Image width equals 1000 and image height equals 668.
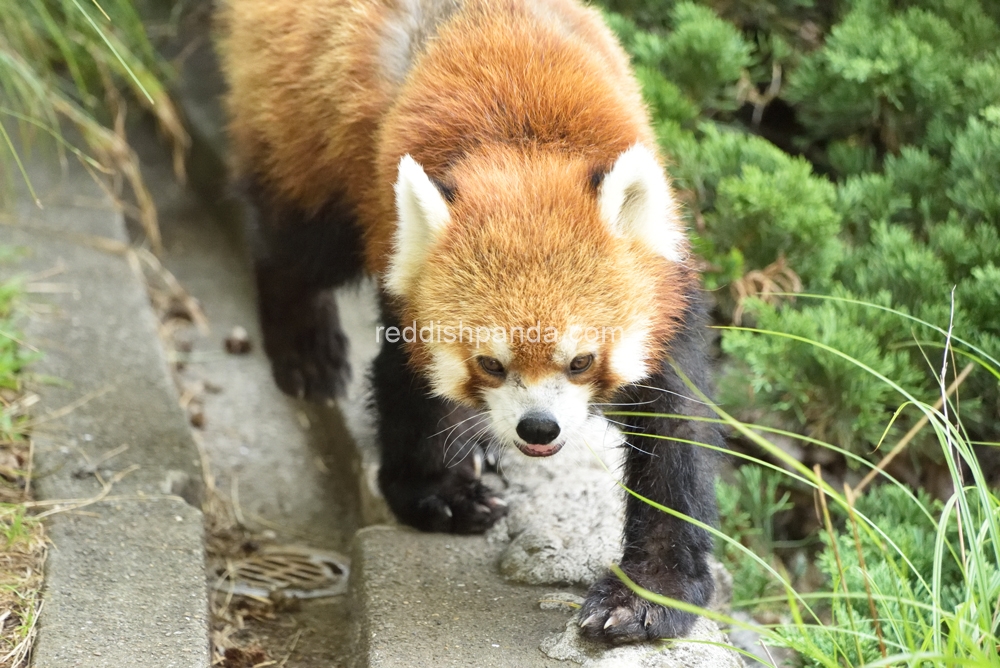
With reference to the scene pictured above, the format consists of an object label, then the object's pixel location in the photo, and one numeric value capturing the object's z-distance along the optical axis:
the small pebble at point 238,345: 4.46
